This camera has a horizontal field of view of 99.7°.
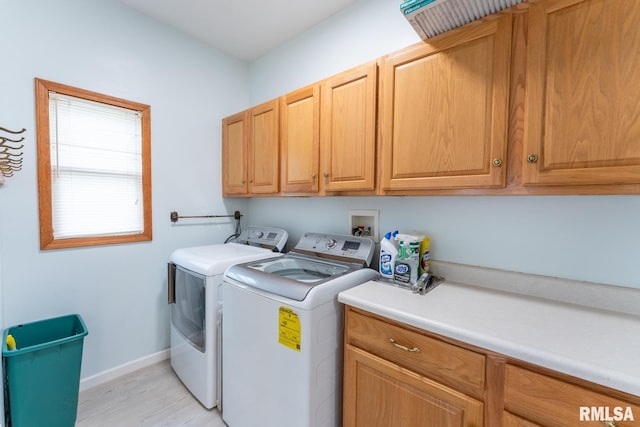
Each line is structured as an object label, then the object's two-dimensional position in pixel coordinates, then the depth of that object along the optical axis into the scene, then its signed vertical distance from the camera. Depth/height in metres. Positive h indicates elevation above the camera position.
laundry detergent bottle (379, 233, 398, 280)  1.42 -0.28
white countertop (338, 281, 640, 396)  0.72 -0.42
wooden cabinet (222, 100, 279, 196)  1.99 +0.43
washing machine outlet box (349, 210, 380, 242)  1.80 -0.13
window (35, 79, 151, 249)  1.67 +0.24
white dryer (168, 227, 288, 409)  1.63 -0.70
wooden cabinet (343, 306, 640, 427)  0.72 -0.59
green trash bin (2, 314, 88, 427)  1.33 -0.91
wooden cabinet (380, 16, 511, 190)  1.06 +0.42
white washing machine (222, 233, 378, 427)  1.18 -0.67
